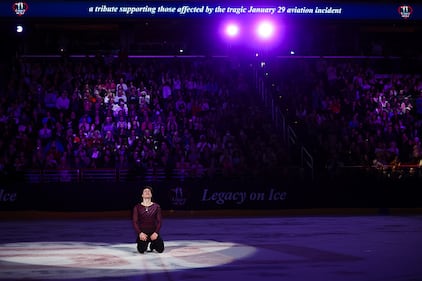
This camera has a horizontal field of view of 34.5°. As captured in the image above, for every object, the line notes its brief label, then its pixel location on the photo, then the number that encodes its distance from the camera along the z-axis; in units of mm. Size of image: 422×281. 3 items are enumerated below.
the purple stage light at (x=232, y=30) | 36969
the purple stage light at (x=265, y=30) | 36094
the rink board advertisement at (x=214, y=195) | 24000
